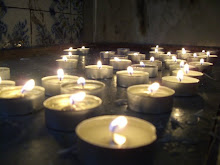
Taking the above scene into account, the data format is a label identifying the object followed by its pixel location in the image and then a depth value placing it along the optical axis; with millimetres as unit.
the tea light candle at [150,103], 169
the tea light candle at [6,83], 221
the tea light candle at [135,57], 416
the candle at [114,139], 93
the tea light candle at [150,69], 302
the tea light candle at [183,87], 219
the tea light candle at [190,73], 264
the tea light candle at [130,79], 242
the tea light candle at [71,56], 398
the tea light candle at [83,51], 500
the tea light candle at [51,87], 211
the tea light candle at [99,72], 287
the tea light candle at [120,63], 343
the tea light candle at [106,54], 440
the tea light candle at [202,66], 332
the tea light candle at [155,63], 357
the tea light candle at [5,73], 269
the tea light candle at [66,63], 351
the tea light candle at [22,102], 161
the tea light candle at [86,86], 185
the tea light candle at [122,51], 492
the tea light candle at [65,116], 137
